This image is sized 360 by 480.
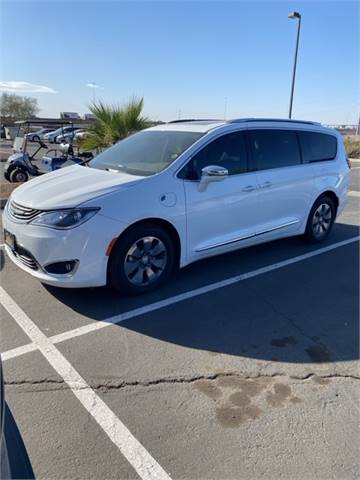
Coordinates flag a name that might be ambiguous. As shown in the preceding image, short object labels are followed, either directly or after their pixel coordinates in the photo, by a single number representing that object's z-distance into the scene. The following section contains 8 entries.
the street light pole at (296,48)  17.91
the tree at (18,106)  63.09
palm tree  9.26
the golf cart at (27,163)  10.98
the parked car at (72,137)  12.32
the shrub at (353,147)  22.39
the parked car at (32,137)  12.33
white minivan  3.43
